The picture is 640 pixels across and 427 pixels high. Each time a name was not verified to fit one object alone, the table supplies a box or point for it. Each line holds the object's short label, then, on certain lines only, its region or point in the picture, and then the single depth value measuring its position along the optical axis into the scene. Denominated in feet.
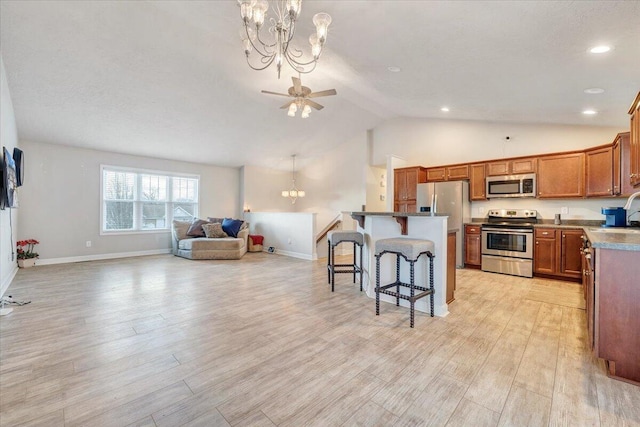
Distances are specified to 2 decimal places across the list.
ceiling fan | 13.25
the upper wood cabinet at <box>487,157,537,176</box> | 16.06
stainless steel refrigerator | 17.72
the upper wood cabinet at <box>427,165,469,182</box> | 18.63
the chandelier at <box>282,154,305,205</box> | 26.99
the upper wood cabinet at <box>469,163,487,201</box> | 17.81
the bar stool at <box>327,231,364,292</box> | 12.80
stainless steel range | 15.28
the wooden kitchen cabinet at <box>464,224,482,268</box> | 17.11
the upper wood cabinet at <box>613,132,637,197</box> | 12.01
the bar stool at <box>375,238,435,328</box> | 9.10
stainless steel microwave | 16.05
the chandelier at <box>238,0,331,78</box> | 7.33
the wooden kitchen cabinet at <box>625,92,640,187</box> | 7.99
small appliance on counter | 12.55
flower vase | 16.88
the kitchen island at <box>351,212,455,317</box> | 10.04
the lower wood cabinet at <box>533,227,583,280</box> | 13.97
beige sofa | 20.76
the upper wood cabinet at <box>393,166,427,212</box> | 20.35
